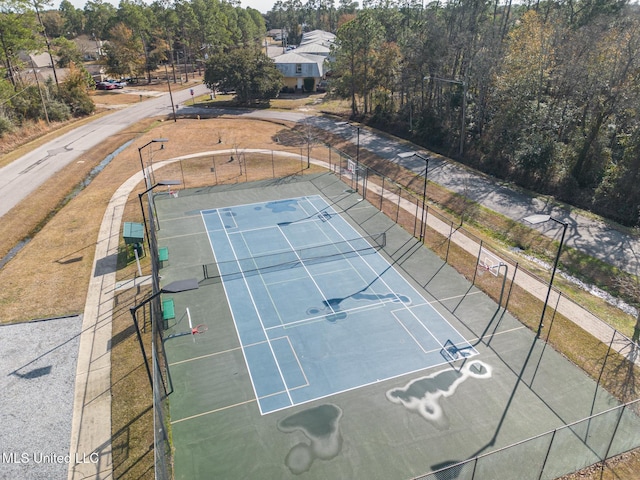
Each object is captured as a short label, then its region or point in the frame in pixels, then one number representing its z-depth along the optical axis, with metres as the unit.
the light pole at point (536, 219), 17.62
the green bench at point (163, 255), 26.93
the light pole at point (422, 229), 30.12
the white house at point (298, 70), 84.44
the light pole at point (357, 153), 42.17
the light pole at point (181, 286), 15.59
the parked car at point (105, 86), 88.17
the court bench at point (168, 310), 21.24
